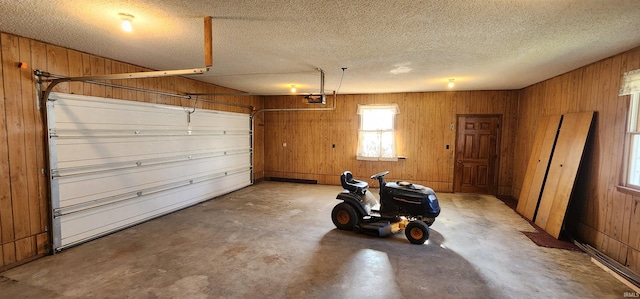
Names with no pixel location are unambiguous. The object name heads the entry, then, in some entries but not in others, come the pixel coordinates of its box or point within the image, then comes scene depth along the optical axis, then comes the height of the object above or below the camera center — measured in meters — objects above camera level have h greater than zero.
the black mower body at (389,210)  3.67 -1.07
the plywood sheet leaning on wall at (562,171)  3.72 -0.48
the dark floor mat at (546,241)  3.50 -1.39
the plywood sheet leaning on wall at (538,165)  4.44 -0.47
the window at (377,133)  6.88 +0.03
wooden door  6.27 -0.40
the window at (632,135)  2.97 +0.04
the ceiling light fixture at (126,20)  2.35 +0.97
